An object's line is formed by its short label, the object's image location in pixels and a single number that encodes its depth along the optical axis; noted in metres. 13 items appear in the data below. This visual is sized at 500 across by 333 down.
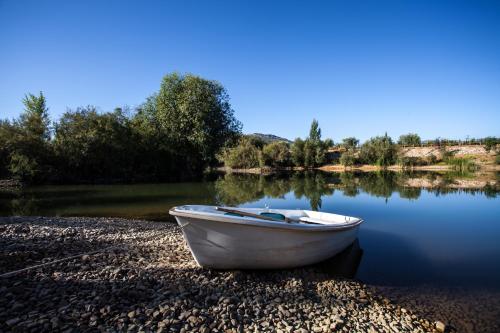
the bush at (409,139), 79.06
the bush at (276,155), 67.81
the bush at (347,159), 71.98
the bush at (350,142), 86.36
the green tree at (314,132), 82.35
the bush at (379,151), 67.88
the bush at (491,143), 62.66
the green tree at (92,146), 34.00
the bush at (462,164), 57.19
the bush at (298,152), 72.62
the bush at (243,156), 64.50
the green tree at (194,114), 37.25
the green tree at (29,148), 30.61
